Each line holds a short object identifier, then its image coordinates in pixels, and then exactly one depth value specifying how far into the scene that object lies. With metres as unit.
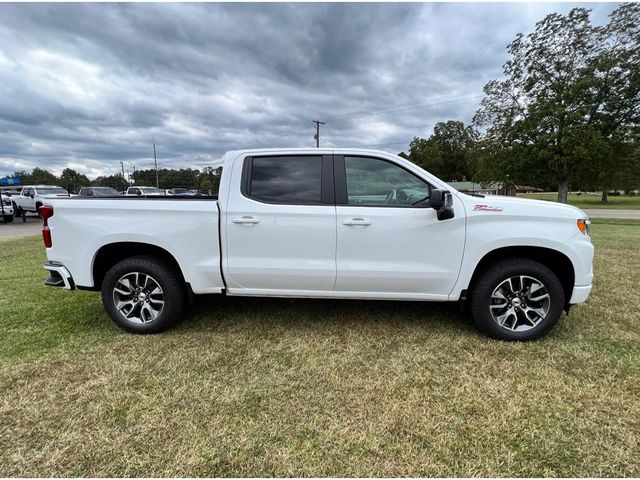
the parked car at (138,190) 23.49
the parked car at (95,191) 18.61
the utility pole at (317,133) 38.46
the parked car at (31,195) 19.30
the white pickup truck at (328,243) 3.21
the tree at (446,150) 67.12
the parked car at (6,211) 17.05
